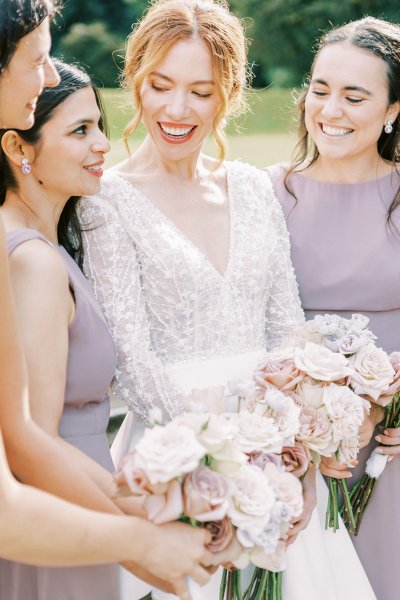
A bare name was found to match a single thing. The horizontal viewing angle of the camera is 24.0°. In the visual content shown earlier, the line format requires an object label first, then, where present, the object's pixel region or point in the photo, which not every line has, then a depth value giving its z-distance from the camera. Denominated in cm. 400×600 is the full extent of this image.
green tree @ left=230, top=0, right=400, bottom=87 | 2242
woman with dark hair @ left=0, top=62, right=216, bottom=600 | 224
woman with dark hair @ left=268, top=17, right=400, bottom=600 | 372
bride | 318
